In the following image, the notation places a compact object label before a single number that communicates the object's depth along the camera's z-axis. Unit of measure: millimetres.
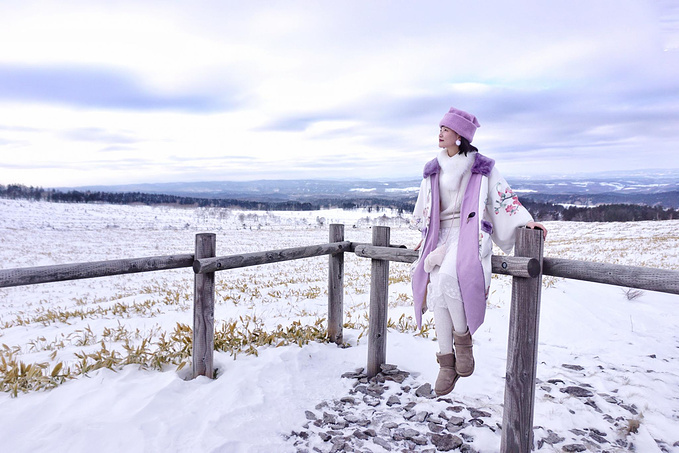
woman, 3363
